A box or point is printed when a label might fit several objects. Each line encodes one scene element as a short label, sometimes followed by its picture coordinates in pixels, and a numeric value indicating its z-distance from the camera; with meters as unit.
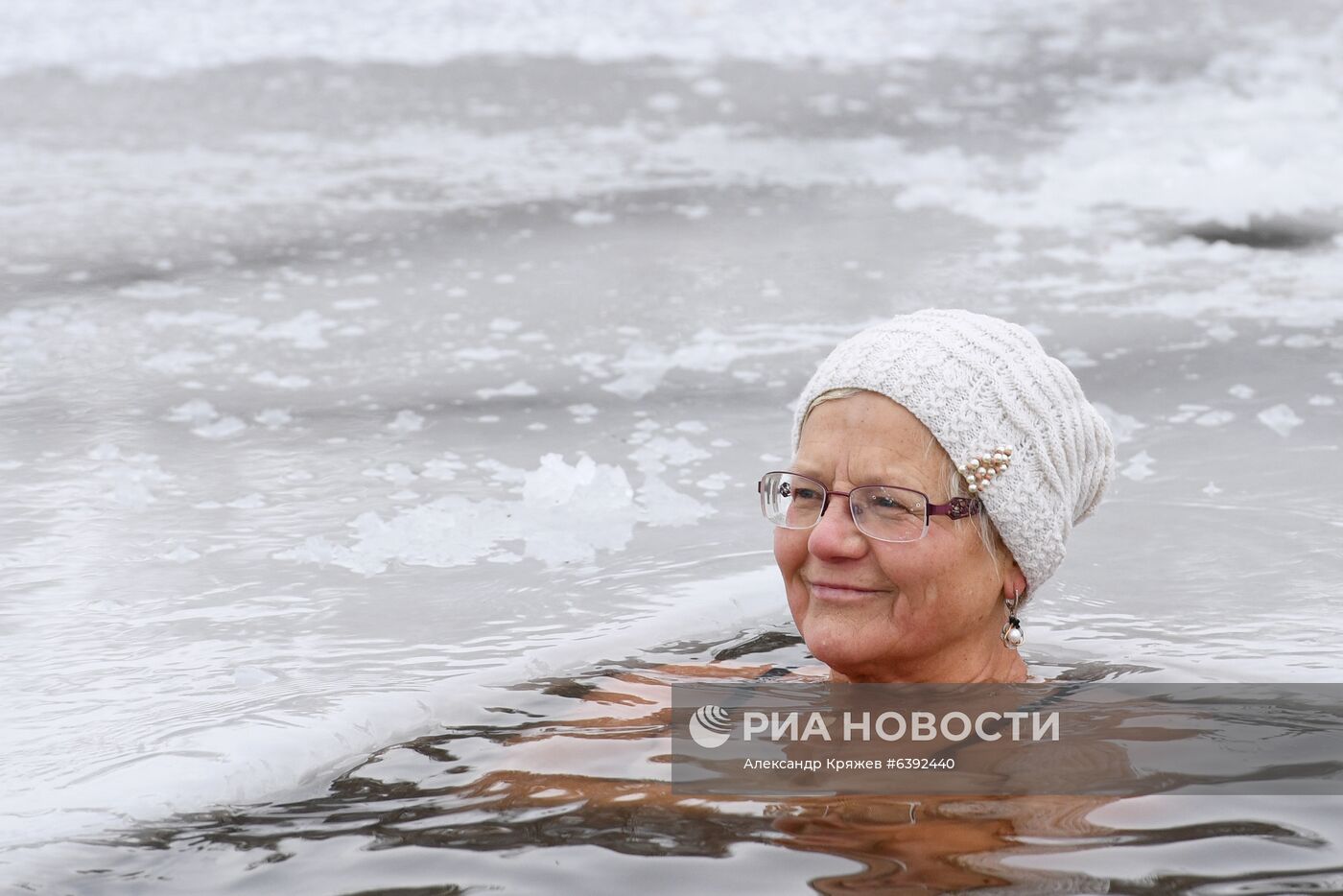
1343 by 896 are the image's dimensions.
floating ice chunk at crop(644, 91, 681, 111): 19.72
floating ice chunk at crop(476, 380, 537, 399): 11.15
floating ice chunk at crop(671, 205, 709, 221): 15.43
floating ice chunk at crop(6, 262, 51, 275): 13.67
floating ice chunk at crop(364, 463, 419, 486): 9.62
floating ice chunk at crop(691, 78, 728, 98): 20.33
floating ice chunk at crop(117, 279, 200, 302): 13.19
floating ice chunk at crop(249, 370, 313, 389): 11.34
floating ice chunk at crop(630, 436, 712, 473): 9.83
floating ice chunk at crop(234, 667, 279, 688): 7.00
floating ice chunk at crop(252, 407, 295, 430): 10.60
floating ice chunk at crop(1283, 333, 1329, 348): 11.45
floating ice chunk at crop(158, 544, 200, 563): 8.49
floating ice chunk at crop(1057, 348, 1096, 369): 11.29
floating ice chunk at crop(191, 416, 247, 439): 10.40
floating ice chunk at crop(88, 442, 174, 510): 9.27
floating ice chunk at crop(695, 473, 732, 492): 9.51
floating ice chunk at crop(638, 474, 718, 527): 9.08
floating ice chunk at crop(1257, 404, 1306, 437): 10.05
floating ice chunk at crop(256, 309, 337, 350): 12.19
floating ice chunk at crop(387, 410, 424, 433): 10.52
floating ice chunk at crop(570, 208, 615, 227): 15.23
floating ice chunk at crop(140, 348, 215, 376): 11.56
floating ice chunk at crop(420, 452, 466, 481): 9.72
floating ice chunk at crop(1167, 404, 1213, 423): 10.26
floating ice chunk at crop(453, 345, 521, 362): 11.79
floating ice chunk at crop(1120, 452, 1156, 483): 9.51
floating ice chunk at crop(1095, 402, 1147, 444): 10.07
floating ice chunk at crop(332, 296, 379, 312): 12.97
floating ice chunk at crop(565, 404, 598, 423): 10.62
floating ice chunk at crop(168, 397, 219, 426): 10.64
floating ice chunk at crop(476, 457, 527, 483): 9.64
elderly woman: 5.74
